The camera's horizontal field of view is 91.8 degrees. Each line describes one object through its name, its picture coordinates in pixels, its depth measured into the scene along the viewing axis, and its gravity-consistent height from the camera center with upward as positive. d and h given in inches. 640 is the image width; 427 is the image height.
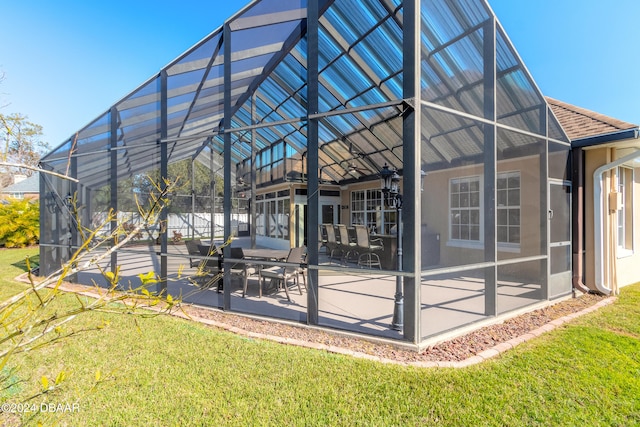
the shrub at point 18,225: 641.6 -14.1
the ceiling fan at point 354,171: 420.8 +64.6
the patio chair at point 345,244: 346.7 -29.8
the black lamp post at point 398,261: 165.2 -23.5
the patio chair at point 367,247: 328.7 -31.4
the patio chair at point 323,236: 400.5 -24.6
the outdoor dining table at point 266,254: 251.1 -30.3
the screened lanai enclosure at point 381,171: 166.2 +40.4
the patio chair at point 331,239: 372.8 -26.4
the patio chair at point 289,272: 223.3 -42.2
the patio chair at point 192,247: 249.8 -23.6
